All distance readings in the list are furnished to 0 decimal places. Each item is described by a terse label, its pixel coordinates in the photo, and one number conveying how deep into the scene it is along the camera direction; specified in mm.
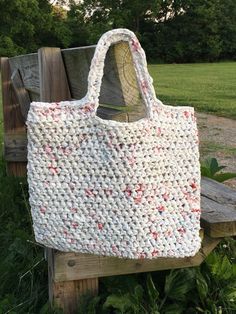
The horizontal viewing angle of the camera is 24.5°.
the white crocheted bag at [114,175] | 1753
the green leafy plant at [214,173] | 3133
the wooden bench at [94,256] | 1910
